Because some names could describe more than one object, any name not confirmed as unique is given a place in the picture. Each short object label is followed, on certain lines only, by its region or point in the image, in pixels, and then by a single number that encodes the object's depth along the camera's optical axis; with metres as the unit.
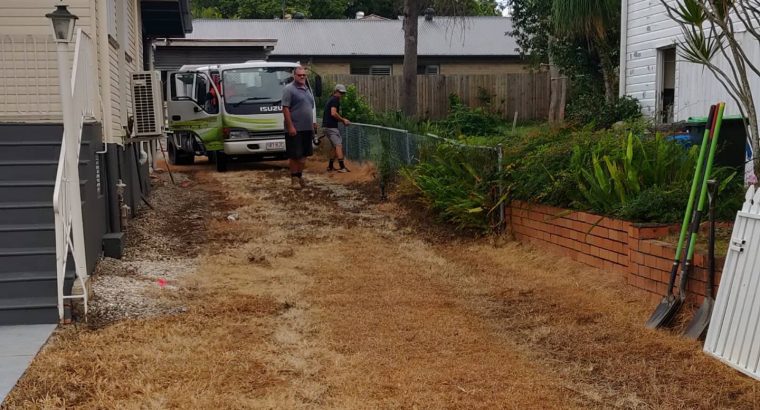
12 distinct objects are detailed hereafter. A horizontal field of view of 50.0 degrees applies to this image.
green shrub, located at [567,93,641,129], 14.27
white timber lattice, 4.52
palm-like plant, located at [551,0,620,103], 15.08
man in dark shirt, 15.02
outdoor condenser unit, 11.05
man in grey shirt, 12.50
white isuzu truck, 15.92
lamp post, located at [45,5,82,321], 5.62
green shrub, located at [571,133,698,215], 6.73
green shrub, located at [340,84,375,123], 18.52
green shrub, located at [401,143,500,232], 8.56
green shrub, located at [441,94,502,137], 20.97
